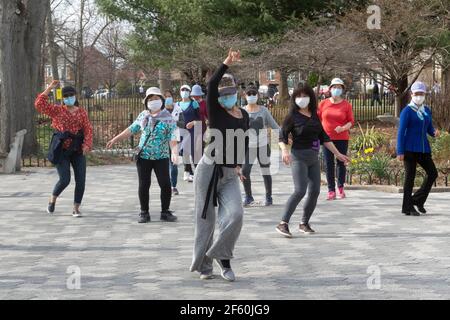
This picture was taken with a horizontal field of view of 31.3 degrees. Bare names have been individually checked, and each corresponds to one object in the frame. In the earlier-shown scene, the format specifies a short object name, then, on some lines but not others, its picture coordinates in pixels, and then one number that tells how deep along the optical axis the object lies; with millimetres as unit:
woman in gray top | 11203
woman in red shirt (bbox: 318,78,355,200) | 11742
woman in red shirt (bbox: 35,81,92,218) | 10484
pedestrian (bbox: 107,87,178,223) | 10062
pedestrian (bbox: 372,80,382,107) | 33912
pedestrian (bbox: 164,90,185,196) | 13719
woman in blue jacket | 10359
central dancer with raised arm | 6863
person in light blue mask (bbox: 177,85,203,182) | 13773
